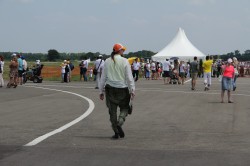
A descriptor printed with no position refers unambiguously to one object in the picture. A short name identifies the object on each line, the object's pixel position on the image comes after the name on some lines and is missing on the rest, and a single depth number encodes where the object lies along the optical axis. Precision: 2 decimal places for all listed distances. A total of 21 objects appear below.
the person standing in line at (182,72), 34.53
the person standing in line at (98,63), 26.46
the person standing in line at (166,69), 35.56
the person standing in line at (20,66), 31.09
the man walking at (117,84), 9.94
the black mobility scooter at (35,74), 36.16
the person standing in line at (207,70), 26.39
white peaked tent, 57.97
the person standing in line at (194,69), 26.93
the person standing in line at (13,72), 28.25
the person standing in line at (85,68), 39.77
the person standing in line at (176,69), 33.94
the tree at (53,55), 162.12
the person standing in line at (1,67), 29.39
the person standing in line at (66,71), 36.66
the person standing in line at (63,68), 36.62
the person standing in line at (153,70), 45.25
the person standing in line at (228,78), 19.04
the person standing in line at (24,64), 31.75
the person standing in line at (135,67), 38.22
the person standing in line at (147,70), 45.57
